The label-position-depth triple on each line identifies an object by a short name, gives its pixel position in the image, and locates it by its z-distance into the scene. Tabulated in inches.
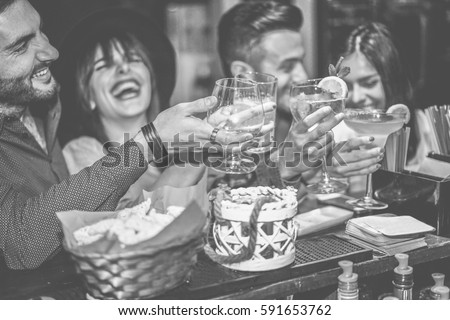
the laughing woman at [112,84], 78.2
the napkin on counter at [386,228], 63.5
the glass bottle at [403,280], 59.7
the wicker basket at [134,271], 55.0
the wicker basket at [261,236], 58.5
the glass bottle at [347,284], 58.7
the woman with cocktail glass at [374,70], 86.1
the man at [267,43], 83.4
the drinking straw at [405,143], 72.7
